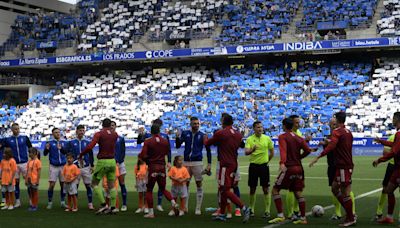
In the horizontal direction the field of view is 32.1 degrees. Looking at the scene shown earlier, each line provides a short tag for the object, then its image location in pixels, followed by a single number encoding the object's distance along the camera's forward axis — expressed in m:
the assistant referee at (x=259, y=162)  14.64
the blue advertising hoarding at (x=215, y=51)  47.59
